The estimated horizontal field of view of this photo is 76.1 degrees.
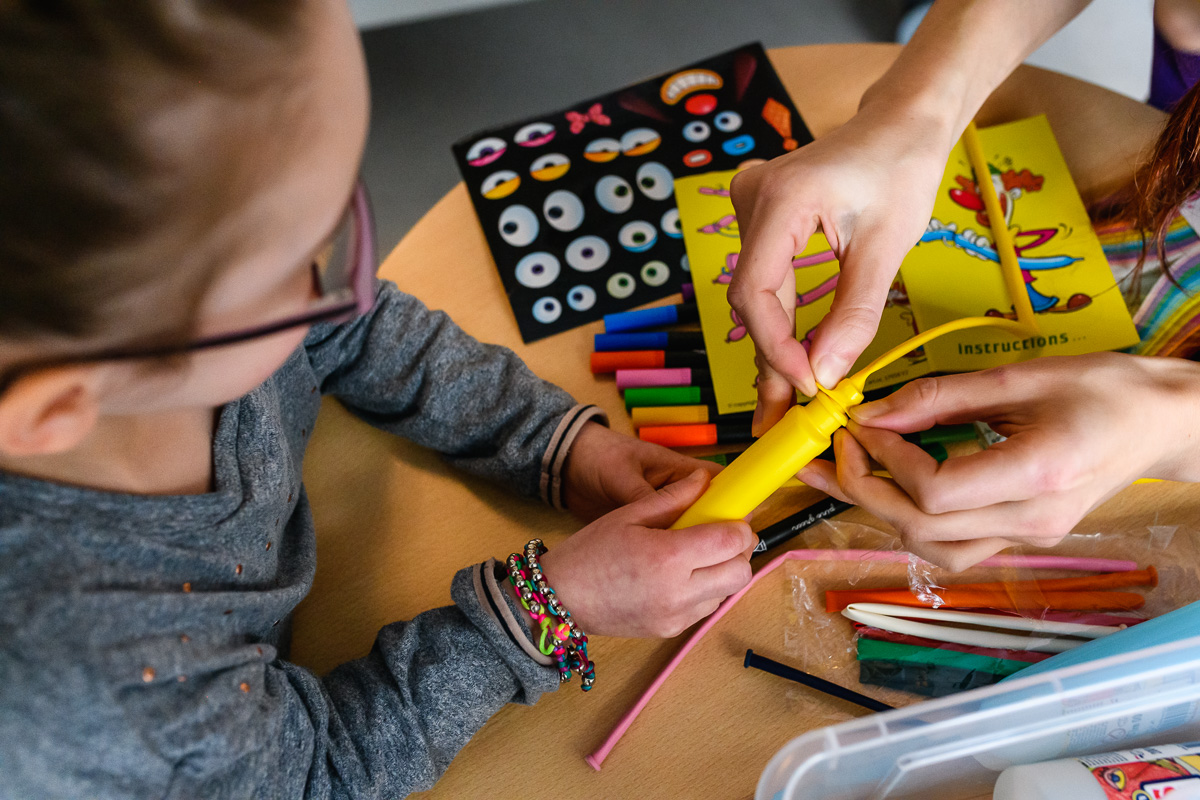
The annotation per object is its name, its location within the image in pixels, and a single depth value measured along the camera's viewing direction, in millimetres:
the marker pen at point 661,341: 631
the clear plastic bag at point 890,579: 490
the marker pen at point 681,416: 592
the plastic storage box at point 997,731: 354
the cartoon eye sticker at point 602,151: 741
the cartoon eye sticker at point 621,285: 670
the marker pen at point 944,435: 555
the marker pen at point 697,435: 575
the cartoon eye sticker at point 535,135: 758
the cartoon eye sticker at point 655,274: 674
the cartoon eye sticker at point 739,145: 730
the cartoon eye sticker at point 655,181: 718
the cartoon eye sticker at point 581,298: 669
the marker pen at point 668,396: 600
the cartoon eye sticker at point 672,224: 696
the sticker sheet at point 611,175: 677
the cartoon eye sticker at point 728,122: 746
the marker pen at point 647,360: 621
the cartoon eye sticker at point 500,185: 728
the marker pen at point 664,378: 607
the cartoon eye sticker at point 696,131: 746
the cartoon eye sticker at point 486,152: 752
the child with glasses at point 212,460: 279
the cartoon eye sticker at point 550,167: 734
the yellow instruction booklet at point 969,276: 597
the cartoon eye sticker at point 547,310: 666
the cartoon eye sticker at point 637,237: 693
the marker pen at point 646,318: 645
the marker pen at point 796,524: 532
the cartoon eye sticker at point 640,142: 743
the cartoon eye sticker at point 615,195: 715
